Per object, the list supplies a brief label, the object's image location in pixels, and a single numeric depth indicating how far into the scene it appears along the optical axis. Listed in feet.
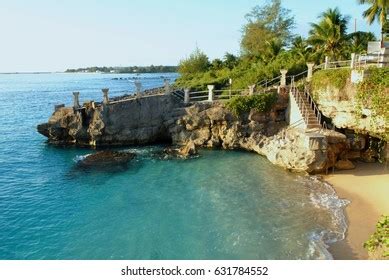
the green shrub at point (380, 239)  33.56
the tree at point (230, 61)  154.86
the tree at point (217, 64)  155.45
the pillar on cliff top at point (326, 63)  84.88
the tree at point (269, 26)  160.97
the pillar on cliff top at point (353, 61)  72.26
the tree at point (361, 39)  114.71
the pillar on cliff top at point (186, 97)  89.35
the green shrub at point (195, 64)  159.22
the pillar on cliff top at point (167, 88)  90.08
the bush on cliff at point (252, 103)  83.25
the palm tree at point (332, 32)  101.55
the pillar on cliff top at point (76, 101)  89.61
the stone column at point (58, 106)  95.28
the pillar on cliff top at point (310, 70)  84.36
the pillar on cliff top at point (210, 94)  86.84
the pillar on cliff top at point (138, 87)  85.65
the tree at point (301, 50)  116.37
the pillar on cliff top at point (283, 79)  86.61
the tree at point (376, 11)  80.48
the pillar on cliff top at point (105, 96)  85.95
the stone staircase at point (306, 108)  73.41
